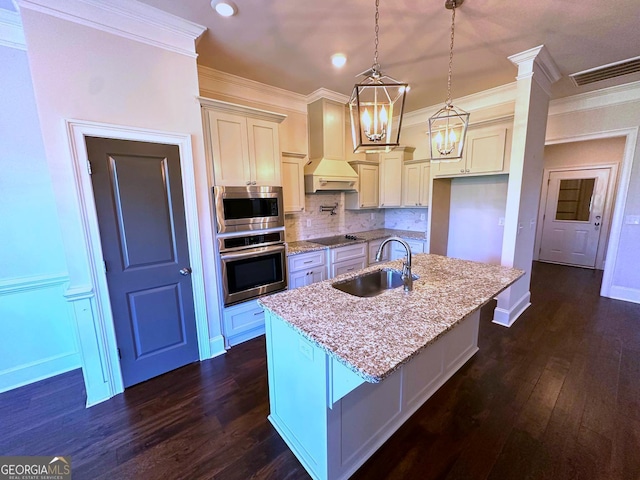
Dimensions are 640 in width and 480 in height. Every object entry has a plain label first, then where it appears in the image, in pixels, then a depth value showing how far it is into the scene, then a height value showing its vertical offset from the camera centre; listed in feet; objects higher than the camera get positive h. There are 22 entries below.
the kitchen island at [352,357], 3.65 -2.39
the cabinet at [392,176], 14.02 +1.26
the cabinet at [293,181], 10.85 +0.85
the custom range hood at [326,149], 11.71 +2.40
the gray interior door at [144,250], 6.31 -1.21
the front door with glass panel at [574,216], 16.38 -1.33
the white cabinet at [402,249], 13.48 -2.58
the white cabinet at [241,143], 7.81 +1.87
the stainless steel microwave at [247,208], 8.12 -0.19
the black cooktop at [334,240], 11.96 -1.90
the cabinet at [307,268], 10.34 -2.74
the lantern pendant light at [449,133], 6.30 +1.63
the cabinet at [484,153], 10.52 +1.85
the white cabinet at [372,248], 13.30 -2.47
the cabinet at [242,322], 8.70 -4.11
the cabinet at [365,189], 13.53 +0.57
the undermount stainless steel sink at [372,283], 6.32 -2.08
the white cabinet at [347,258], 11.64 -2.67
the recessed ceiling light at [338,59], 8.39 +4.60
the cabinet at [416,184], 13.33 +0.77
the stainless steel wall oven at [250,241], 8.28 -1.30
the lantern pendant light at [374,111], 4.54 +1.58
